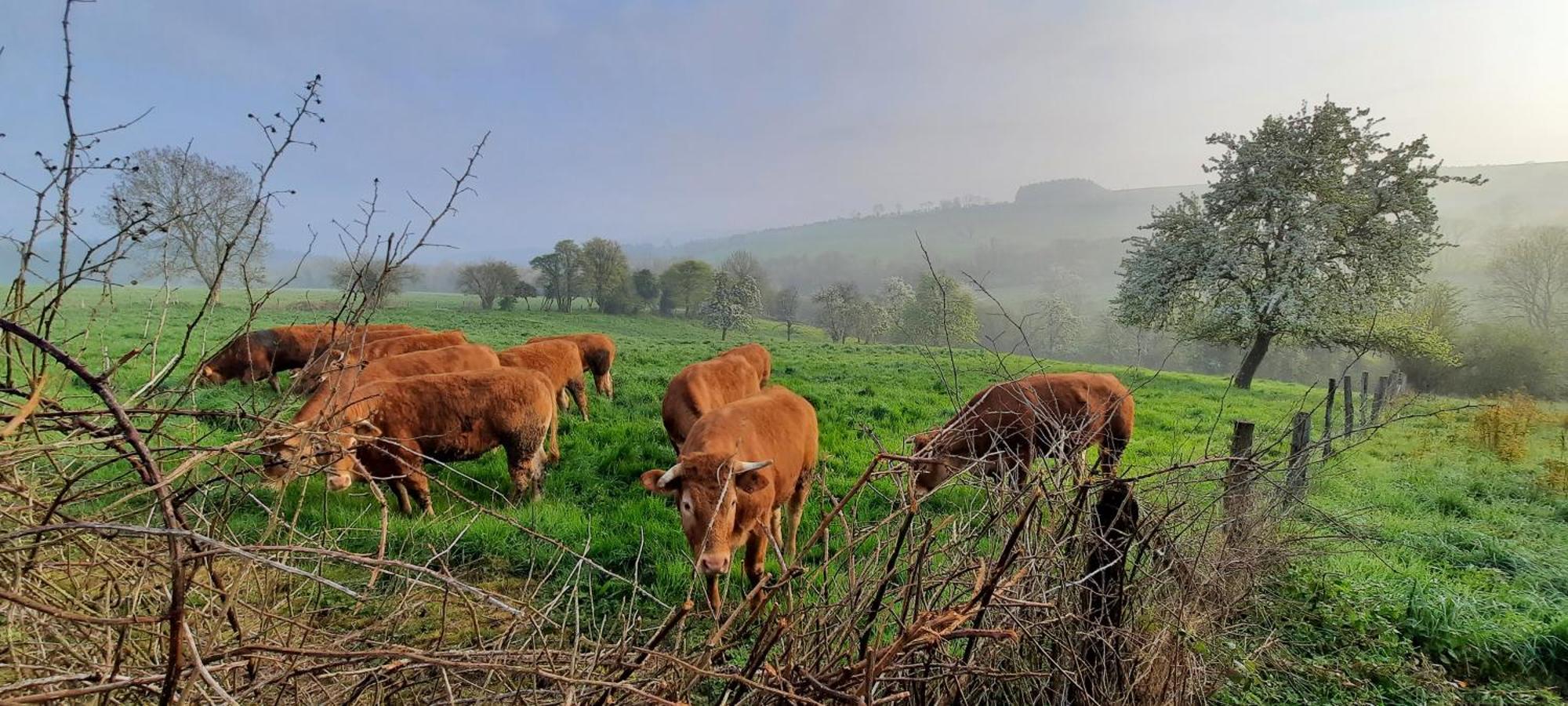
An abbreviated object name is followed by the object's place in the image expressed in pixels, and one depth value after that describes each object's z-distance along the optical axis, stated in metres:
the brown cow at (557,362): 10.67
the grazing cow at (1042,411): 2.95
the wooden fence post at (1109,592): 2.48
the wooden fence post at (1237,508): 3.40
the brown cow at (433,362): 8.30
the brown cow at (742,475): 4.29
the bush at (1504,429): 10.21
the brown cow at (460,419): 6.32
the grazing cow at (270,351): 13.21
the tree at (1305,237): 20.55
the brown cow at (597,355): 13.34
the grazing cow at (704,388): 7.84
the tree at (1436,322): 28.77
